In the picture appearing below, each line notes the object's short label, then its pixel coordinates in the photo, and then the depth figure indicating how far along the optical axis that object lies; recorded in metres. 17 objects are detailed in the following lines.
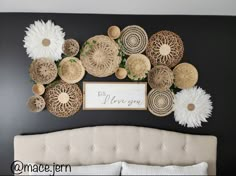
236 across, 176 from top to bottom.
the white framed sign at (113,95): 2.62
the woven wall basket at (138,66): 2.62
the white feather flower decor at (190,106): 2.64
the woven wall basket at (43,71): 2.57
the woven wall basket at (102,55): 2.60
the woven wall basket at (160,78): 2.61
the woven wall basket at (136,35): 2.62
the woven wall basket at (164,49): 2.62
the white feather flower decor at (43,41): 2.58
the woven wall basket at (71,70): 2.59
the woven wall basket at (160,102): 2.63
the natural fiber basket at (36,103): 2.57
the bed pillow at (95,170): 2.35
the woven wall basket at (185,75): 2.63
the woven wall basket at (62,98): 2.60
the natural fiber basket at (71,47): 2.58
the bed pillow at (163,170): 2.36
